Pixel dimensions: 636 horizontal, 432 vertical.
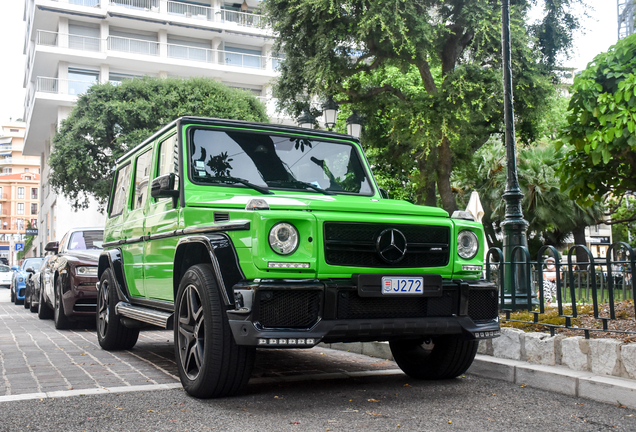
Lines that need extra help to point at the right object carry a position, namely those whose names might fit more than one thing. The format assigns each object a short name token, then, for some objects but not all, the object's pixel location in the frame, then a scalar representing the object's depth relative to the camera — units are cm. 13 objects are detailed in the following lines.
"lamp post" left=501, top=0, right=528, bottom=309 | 932
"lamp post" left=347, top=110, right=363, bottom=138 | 1445
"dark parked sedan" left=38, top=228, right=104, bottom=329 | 1024
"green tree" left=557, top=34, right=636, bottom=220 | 709
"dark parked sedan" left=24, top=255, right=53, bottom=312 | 1298
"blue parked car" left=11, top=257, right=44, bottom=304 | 2000
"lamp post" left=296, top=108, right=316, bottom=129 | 1414
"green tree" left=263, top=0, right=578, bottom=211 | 1573
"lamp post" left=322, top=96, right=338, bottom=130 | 1480
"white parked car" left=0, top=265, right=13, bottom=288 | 3918
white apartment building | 3647
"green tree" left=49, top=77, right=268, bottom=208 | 2698
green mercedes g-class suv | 429
